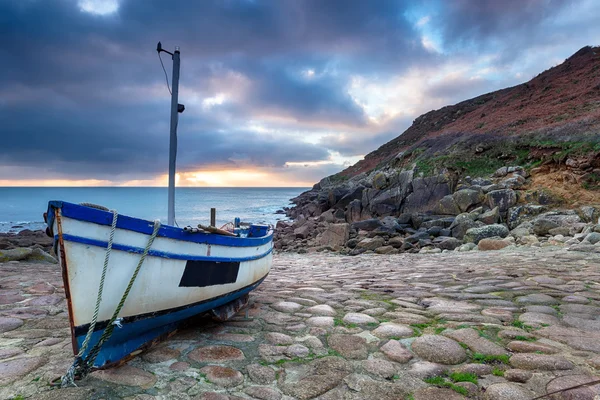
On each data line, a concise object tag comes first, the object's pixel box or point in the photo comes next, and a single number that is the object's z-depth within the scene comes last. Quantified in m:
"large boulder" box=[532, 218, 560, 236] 11.45
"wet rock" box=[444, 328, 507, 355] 3.27
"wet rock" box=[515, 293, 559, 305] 4.63
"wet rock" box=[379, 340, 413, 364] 3.25
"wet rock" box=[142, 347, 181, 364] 3.30
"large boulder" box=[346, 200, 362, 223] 24.92
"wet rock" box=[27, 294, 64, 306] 5.27
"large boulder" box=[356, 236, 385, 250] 14.85
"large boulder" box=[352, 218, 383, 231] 17.95
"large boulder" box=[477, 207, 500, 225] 14.46
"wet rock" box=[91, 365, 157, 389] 2.87
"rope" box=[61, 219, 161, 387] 2.80
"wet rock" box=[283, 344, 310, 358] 3.42
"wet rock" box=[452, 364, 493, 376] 2.91
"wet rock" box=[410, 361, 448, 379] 2.95
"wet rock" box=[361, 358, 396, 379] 3.01
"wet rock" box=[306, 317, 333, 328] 4.17
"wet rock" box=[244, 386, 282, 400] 2.72
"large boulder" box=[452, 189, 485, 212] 17.21
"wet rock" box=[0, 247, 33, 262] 9.60
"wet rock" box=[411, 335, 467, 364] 3.18
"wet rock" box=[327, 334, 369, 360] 3.38
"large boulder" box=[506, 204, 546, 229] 13.83
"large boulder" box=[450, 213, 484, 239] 14.28
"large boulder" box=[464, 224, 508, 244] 12.19
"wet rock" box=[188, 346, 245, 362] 3.34
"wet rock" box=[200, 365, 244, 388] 2.92
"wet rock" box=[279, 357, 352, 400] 2.78
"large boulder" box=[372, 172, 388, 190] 25.84
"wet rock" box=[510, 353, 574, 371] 2.87
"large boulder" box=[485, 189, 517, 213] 15.23
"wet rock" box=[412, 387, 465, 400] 2.60
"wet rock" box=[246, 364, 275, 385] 2.97
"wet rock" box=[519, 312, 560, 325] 3.89
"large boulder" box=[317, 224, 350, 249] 16.86
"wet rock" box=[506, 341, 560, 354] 3.16
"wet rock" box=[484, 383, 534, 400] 2.52
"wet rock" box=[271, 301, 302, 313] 4.84
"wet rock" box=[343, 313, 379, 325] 4.23
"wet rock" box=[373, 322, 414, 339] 3.76
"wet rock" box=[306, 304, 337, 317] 4.62
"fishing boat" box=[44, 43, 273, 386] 2.76
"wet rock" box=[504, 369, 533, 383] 2.75
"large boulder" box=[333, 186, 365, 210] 28.05
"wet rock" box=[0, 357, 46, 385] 2.95
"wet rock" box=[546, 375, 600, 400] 2.44
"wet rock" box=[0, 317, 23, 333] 4.16
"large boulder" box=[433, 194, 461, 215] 17.83
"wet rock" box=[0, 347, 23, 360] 3.38
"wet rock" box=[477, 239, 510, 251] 10.55
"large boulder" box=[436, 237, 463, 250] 12.58
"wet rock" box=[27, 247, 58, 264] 10.12
